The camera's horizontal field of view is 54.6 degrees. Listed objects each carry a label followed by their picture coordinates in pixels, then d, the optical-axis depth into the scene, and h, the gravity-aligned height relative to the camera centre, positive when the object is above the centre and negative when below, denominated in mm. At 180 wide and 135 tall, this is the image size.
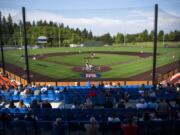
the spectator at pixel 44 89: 11976 -2828
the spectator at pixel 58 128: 6132 -2770
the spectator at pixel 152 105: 8307 -2712
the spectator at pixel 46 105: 8407 -2665
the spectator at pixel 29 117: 6799 -2673
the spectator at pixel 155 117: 6726 -2735
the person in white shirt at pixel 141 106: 8427 -2765
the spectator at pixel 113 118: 6735 -2732
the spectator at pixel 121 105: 8318 -2691
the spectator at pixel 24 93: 11104 -2822
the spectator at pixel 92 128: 5849 -2633
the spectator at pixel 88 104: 8640 -2746
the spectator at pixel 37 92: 11330 -2760
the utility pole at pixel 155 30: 14621 +1528
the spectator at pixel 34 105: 8537 -2728
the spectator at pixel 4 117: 6804 -2638
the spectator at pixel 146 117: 6591 -2571
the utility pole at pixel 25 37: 15309 +1084
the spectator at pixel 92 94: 10441 -2678
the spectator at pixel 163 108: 7532 -2557
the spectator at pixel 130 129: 5384 -2458
